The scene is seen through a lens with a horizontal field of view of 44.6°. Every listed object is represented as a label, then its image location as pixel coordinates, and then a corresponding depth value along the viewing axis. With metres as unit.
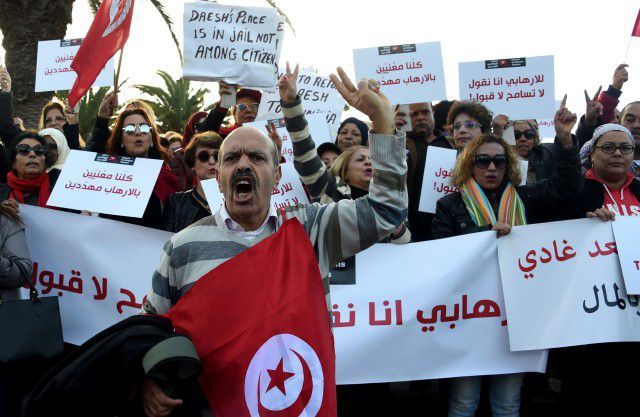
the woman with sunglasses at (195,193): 4.94
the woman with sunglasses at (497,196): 4.72
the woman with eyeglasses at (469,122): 5.71
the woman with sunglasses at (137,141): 5.37
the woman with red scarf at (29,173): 5.11
